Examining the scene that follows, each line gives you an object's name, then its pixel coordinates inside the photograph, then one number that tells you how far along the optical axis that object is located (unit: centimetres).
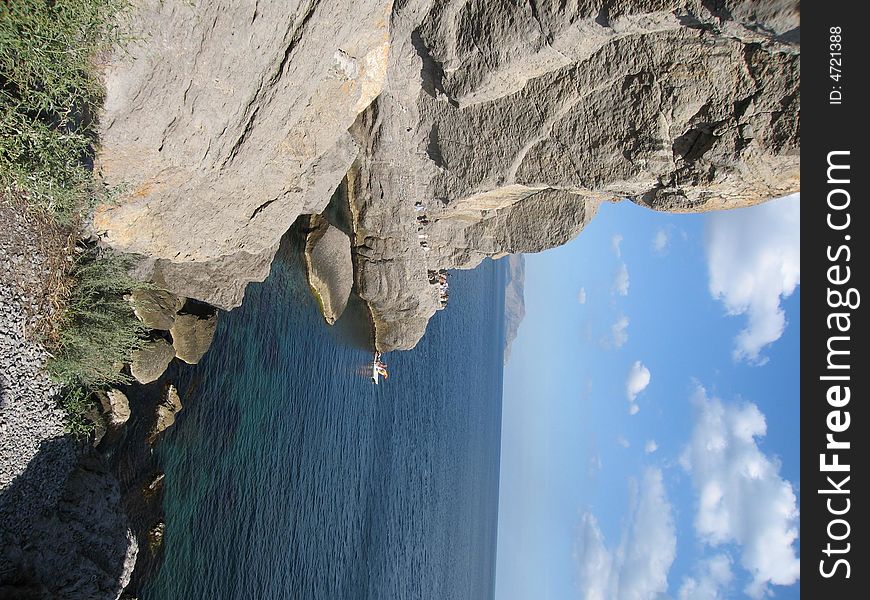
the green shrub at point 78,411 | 801
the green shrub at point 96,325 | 799
